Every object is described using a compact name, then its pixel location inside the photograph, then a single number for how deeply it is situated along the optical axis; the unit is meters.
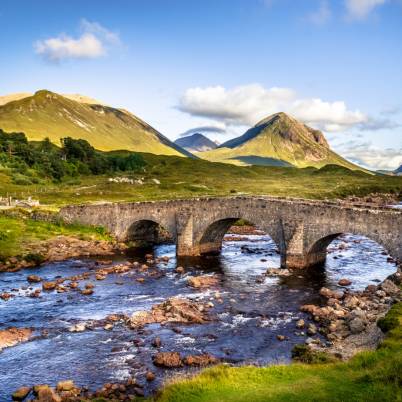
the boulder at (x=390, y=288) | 36.63
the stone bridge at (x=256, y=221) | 40.53
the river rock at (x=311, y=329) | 30.93
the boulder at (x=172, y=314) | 33.91
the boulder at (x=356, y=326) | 29.92
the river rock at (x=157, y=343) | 29.55
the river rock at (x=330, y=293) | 38.72
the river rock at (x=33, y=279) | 45.09
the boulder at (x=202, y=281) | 43.75
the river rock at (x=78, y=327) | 32.27
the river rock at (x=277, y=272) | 45.91
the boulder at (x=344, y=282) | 42.92
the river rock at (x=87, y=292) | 40.94
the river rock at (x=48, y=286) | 42.35
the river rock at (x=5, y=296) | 39.36
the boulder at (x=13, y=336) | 30.05
